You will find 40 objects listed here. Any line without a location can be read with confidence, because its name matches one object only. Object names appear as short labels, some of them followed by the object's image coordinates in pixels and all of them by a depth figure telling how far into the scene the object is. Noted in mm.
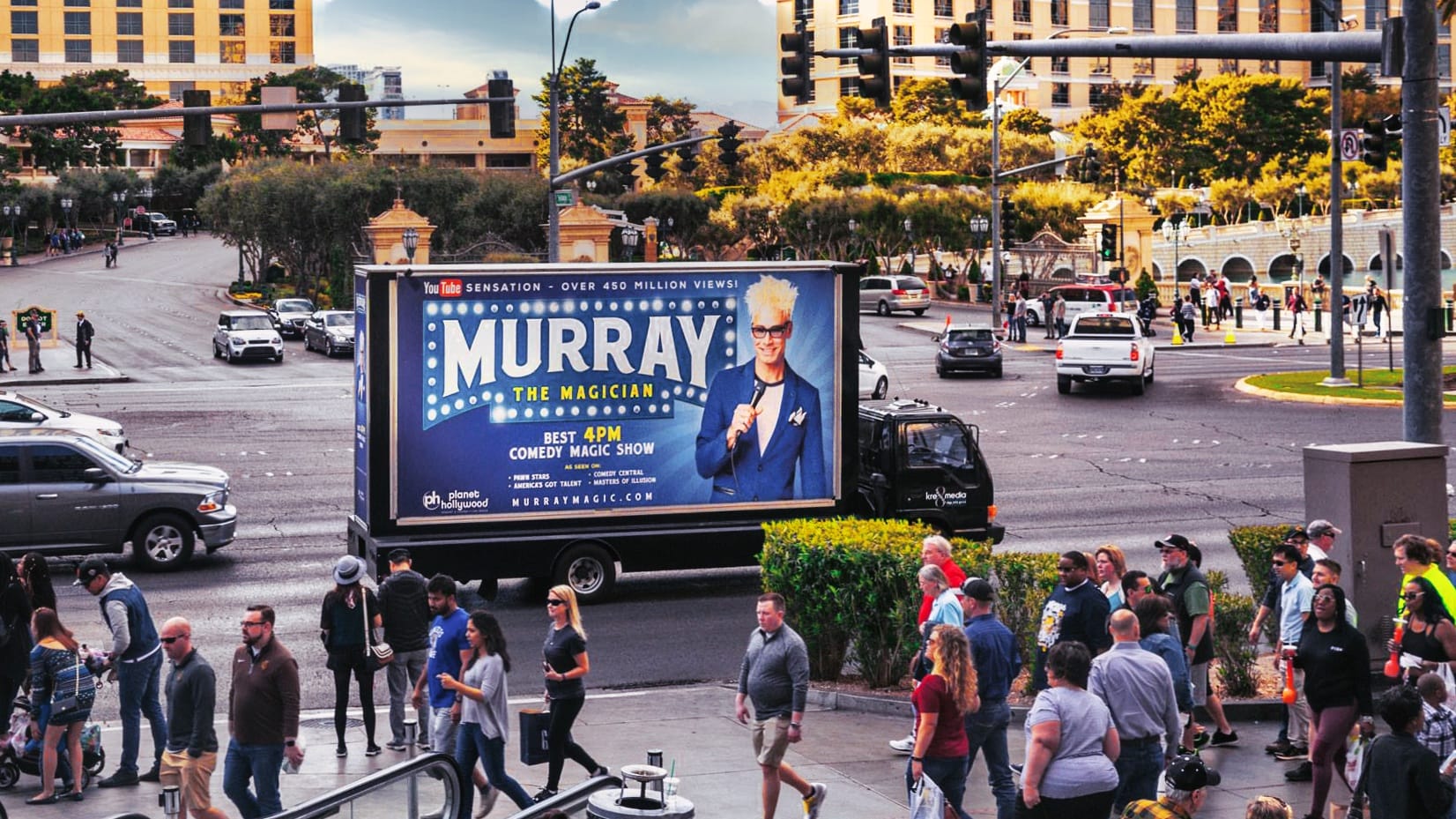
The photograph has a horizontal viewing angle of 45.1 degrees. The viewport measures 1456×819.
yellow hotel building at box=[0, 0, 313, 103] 170875
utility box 13797
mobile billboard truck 17406
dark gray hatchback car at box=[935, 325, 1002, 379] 42969
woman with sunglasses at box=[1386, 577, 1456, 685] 10742
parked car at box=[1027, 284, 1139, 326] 60312
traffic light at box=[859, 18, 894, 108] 19109
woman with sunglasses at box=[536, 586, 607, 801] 11398
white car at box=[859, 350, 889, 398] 37969
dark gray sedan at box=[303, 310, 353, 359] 50906
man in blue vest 12156
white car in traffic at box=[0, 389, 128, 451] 28328
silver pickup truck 19797
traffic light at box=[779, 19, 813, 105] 21188
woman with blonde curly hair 9570
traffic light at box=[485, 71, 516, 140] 31203
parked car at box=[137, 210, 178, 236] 112688
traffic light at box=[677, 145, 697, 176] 39250
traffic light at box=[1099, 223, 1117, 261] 61906
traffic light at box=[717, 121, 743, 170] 36062
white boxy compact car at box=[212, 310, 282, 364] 49750
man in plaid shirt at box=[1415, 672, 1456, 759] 9555
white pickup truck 38250
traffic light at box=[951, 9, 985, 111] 17297
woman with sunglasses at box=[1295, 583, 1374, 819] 10664
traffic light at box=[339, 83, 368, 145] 28688
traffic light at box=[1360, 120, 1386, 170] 25312
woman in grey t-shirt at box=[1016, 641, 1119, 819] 8859
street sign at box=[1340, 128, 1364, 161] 32531
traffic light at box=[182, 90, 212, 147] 27094
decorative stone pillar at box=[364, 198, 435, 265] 59062
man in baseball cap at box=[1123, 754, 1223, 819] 7797
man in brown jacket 10531
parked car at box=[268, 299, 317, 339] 58125
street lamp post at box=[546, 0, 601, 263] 35906
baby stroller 12031
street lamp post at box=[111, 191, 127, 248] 106188
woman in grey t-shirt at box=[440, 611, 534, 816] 10898
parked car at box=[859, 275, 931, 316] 67625
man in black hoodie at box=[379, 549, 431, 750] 13164
